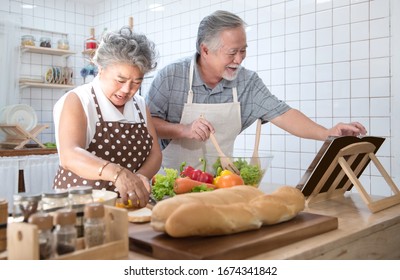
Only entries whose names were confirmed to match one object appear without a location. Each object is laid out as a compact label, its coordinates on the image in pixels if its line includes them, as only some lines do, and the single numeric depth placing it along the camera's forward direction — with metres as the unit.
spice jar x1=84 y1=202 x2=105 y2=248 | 0.75
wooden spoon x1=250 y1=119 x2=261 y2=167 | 1.43
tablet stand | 1.28
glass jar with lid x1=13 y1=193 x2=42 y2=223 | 0.77
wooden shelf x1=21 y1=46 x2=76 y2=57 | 3.99
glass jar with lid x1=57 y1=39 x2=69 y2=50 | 4.26
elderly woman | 1.43
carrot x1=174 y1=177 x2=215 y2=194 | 1.30
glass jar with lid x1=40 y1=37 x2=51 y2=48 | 4.12
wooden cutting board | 0.78
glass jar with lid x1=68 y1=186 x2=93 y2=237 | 0.79
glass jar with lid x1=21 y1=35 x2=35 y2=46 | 3.99
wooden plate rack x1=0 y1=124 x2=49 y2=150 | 3.48
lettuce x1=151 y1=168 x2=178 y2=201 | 1.30
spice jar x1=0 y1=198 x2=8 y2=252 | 0.82
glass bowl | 1.41
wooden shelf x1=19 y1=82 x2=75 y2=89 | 3.99
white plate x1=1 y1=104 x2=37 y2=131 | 3.61
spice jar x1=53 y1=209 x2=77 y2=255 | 0.70
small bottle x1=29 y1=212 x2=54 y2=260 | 0.68
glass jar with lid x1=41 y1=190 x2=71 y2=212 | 0.81
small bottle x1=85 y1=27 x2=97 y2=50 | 4.32
